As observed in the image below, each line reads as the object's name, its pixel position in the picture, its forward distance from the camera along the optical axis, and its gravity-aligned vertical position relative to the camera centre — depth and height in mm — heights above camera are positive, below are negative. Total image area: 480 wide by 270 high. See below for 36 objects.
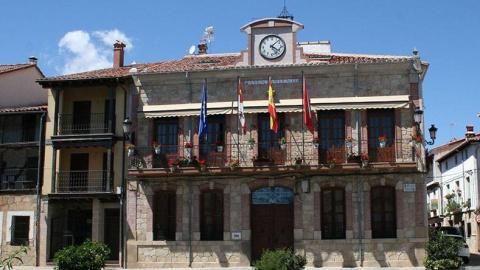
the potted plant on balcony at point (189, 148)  23625 +2595
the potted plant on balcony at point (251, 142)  23014 +2717
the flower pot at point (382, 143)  22328 +2573
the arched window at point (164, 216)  24219 -92
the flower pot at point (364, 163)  22141 +1842
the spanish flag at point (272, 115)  22422 +3646
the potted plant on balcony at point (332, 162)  22281 +1892
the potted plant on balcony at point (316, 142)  22672 +2680
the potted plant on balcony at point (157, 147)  23859 +2622
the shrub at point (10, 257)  8511 -604
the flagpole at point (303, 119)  22922 +3679
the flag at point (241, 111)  22756 +3859
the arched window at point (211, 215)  23891 -54
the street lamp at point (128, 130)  23859 +3313
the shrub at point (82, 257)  19844 -1443
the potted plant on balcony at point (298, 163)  22453 +1872
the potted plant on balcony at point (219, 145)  23531 +2663
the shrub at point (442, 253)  20219 -1361
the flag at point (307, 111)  22188 +3800
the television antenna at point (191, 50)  29348 +7912
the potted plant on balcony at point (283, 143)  22734 +2644
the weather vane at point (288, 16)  29275 +9548
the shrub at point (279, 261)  16672 -1338
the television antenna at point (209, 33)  30831 +9223
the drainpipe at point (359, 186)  22500 +1018
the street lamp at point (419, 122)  22217 +3364
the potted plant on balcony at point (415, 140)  22141 +2674
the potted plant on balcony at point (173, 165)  23422 +1882
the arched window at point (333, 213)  23078 +18
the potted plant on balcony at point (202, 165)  23234 +1874
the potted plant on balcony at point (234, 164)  22922 +1865
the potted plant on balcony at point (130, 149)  23969 +2561
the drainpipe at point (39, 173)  25703 +1770
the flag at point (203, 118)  22906 +3629
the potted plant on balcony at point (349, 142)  22422 +2644
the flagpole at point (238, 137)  23784 +3029
